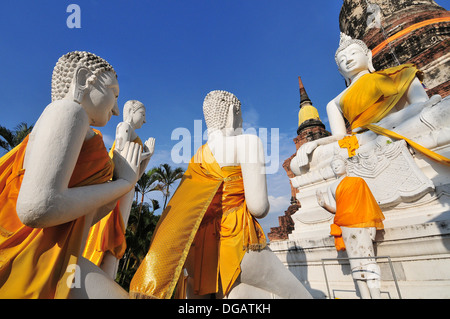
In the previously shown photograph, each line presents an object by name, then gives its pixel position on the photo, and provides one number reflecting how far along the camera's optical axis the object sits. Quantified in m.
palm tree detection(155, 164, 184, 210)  21.12
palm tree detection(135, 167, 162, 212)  19.20
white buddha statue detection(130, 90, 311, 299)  1.61
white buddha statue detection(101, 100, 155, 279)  2.73
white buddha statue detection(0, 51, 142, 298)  1.08
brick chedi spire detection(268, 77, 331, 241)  16.91
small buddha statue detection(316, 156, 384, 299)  2.89
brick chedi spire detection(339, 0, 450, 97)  9.16
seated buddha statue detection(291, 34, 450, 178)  3.71
